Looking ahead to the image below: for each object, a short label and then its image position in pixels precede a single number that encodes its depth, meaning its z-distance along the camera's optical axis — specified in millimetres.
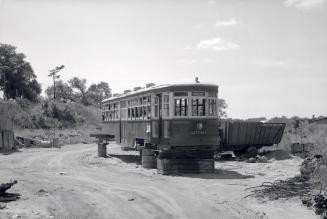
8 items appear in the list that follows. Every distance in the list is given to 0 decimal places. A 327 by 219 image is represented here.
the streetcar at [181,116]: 17312
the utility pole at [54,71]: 84688
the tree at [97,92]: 109006
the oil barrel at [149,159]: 19312
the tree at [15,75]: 63572
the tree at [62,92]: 98062
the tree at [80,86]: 106250
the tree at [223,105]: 80875
